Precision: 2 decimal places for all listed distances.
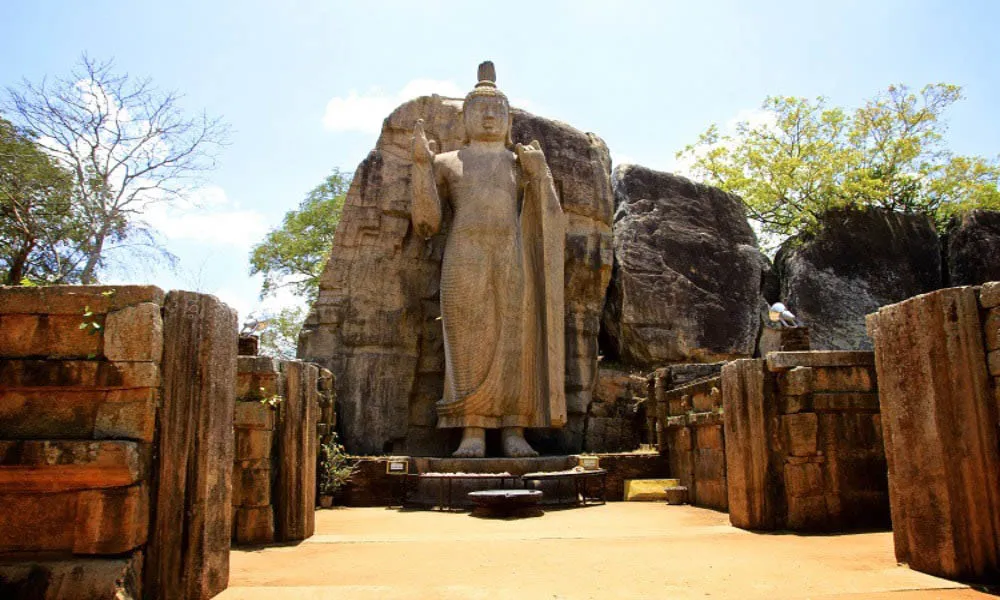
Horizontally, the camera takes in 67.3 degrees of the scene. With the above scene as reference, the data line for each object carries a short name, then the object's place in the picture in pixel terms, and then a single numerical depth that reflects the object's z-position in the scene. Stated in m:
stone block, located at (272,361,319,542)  6.54
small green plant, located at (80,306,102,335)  4.02
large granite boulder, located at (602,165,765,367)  13.09
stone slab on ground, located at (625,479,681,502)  9.54
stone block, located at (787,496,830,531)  6.64
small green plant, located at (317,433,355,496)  9.30
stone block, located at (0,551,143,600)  3.69
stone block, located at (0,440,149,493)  3.76
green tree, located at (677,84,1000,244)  18.80
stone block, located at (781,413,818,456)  6.67
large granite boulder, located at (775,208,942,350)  14.66
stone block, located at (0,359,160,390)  3.92
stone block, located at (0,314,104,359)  4.00
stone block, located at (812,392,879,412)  6.71
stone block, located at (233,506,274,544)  6.32
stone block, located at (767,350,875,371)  6.76
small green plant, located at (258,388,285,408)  6.48
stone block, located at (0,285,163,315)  4.03
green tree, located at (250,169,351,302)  22.88
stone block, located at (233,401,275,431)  6.37
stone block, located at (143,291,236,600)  4.12
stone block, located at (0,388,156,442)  3.91
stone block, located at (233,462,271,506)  6.31
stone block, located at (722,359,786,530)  6.72
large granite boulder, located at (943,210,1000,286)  14.35
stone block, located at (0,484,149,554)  3.85
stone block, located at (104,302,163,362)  4.04
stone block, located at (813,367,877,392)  6.77
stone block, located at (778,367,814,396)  6.71
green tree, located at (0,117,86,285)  12.64
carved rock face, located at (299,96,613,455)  11.59
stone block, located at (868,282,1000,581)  4.52
